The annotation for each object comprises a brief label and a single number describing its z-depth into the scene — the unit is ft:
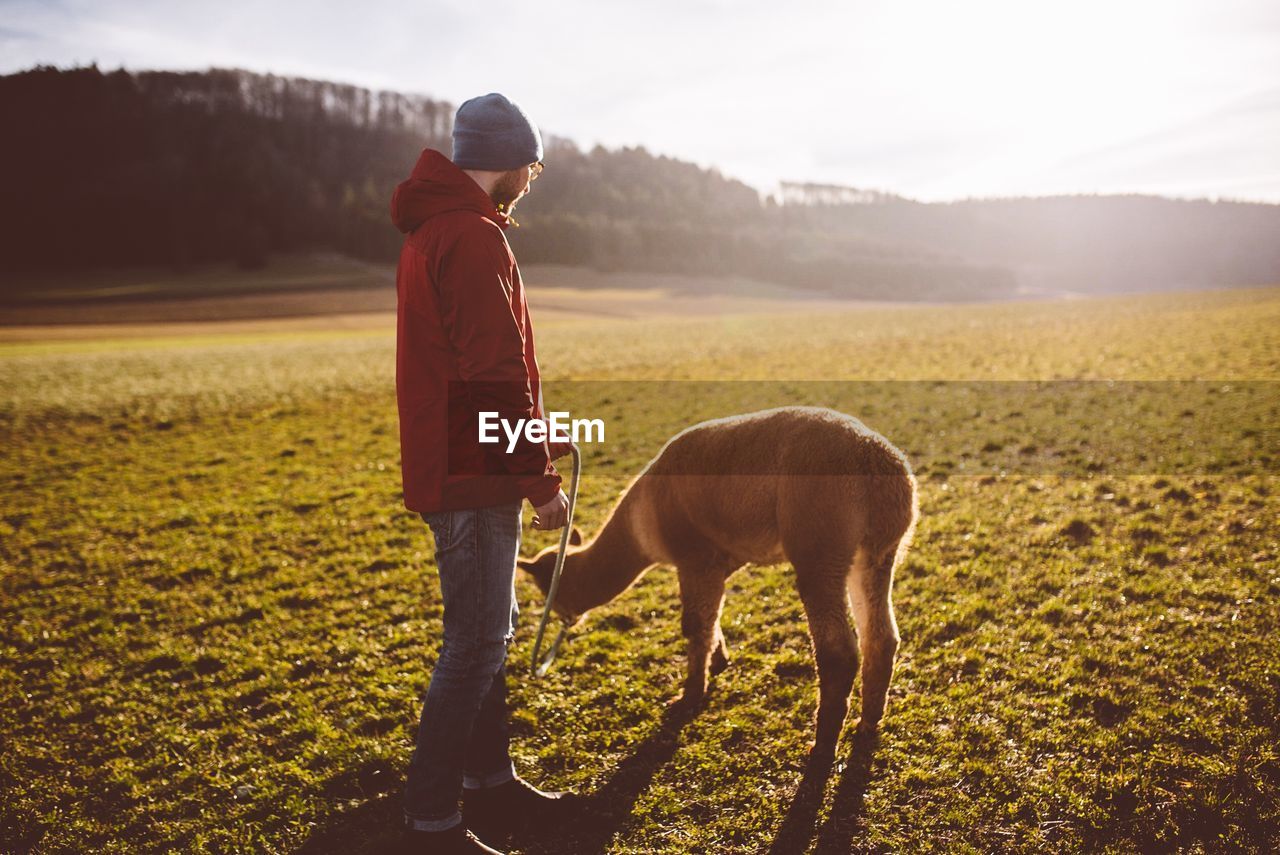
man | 8.28
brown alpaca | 12.27
